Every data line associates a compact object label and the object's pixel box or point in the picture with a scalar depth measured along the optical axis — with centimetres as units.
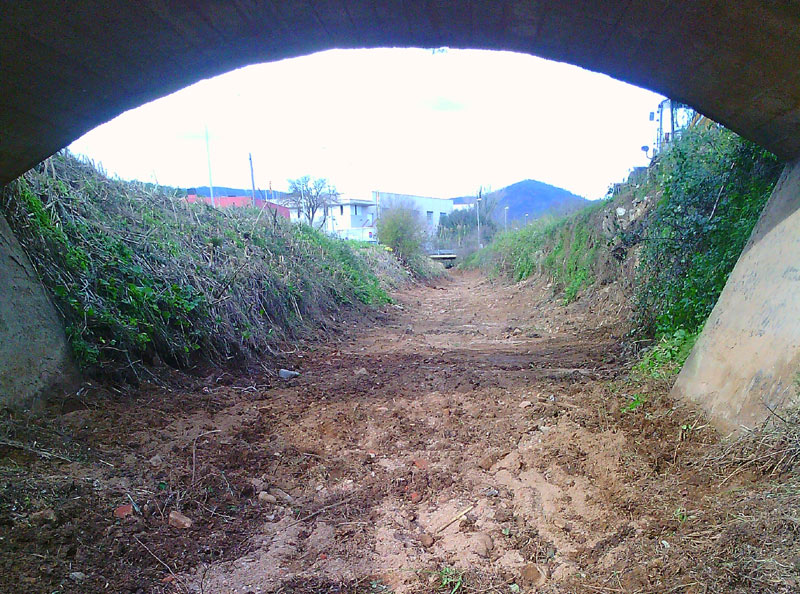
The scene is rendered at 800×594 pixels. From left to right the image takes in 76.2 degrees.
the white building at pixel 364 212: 3611
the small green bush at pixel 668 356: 496
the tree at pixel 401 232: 2550
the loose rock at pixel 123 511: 287
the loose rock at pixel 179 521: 296
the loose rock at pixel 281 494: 342
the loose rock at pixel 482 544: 282
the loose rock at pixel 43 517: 259
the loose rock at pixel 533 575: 256
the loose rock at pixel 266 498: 337
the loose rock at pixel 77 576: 236
